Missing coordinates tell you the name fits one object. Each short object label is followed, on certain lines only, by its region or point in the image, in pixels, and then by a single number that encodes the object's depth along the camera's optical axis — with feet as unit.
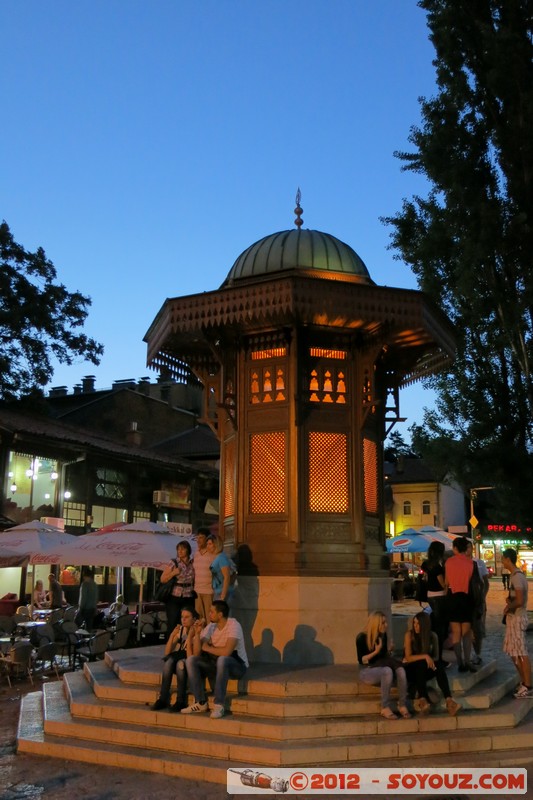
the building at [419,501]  202.90
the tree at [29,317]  96.58
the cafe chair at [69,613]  50.74
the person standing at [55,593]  60.59
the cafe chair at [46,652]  39.83
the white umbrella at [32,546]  47.96
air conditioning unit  106.83
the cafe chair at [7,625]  48.70
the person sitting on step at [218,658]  24.93
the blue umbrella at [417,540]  73.56
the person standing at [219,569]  29.58
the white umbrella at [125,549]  44.52
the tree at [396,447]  263.27
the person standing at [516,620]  29.32
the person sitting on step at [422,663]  24.61
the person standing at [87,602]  52.42
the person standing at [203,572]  30.76
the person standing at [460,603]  28.76
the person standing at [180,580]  31.96
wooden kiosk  31.27
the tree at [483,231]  61.87
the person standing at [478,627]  31.19
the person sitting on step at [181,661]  25.49
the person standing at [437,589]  29.25
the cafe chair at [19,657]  39.09
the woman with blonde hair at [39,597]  65.46
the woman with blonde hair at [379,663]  24.44
